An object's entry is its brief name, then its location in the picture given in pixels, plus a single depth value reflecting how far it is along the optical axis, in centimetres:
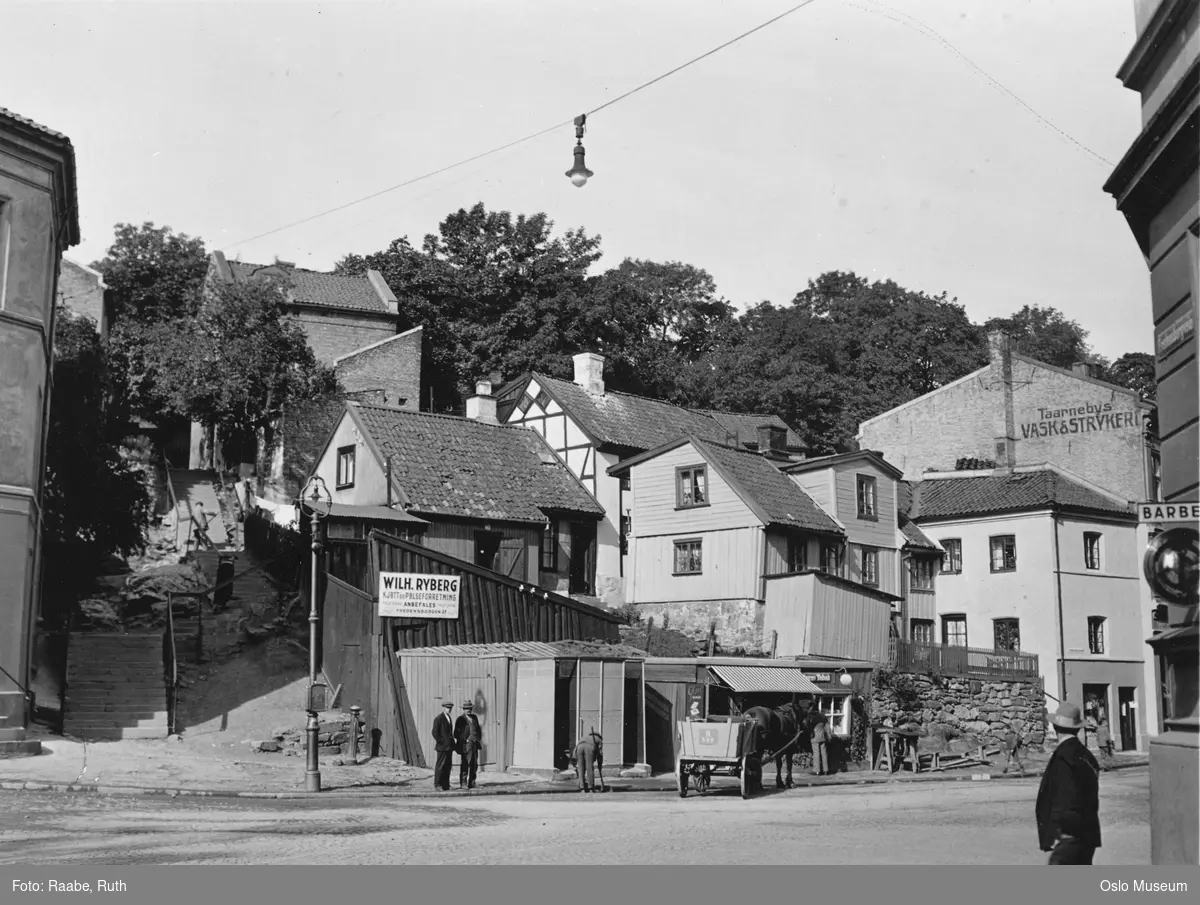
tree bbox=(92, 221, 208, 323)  6384
